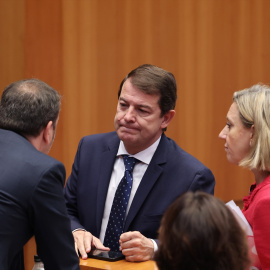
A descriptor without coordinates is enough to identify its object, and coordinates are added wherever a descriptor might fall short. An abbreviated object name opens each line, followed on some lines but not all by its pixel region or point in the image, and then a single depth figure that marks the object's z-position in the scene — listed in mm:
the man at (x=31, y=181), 3559
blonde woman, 4078
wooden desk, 4199
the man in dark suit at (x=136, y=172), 5004
